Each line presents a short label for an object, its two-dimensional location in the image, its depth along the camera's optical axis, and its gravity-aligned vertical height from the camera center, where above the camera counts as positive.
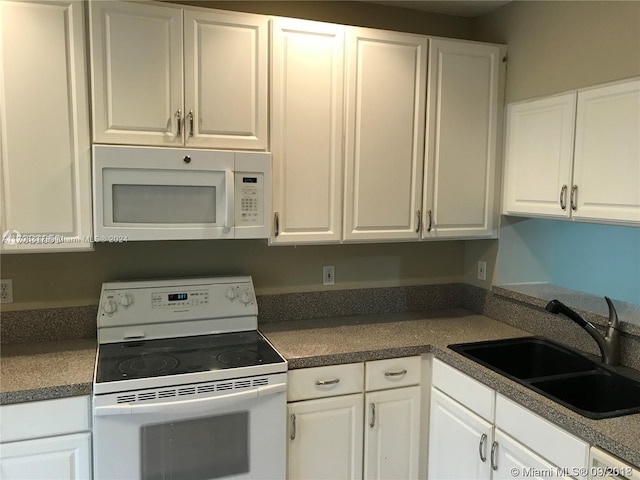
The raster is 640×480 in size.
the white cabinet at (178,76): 2.10 +0.47
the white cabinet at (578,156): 2.05 +0.18
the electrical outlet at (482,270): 2.96 -0.39
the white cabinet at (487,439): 1.74 -0.87
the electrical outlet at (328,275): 2.85 -0.42
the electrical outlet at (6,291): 2.31 -0.43
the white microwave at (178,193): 2.10 +0.00
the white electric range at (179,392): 1.92 -0.73
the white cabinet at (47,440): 1.84 -0.86
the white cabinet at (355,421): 2.24 -0.96
